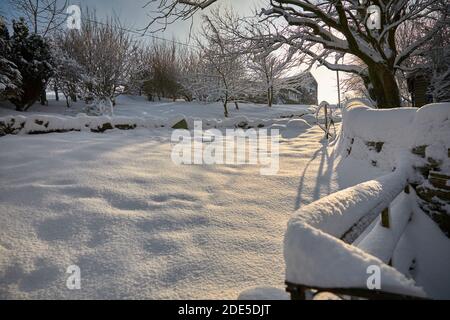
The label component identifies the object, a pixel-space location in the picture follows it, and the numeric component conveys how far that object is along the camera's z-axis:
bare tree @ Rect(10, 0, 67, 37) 13.15
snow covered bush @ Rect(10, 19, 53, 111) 11.45
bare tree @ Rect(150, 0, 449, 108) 7.55
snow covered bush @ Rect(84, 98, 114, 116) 12.65
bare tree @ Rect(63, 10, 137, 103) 15.10
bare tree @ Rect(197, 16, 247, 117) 20.52
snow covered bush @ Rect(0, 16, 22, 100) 9.66
